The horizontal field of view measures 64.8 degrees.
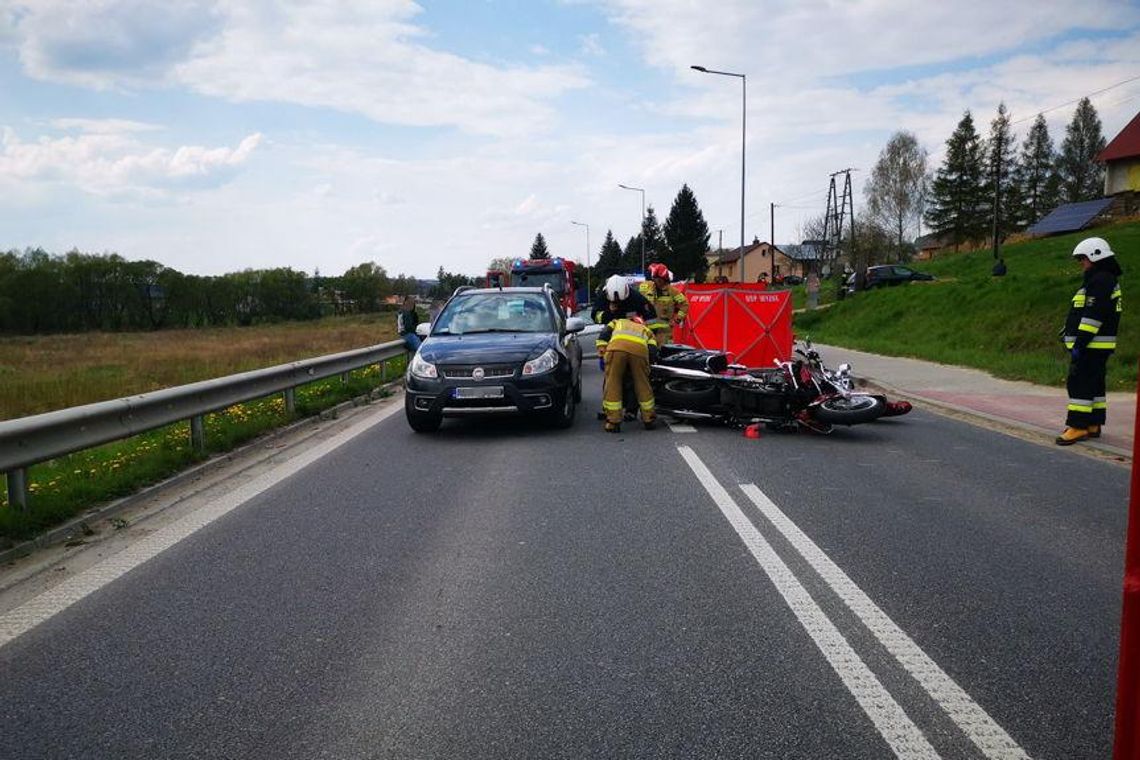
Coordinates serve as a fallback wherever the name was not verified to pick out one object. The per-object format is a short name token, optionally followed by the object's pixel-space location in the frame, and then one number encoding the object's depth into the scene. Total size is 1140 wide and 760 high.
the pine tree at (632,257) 119.05
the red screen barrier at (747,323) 15.70
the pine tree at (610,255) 129.00
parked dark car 41.03
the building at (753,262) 130.65
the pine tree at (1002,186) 70.00
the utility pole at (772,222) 78.18
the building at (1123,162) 47.25
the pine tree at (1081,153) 77.75
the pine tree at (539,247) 133.30
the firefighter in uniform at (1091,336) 8.91
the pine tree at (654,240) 98.12
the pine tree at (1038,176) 74.44
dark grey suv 9.61
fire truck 25.39
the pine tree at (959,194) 70.38
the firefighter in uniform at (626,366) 9.96
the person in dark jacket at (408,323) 17.22
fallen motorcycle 9.74
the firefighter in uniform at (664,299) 12.59
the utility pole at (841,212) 67.38
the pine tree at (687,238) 96.94
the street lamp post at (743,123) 33.19
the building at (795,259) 121.38
